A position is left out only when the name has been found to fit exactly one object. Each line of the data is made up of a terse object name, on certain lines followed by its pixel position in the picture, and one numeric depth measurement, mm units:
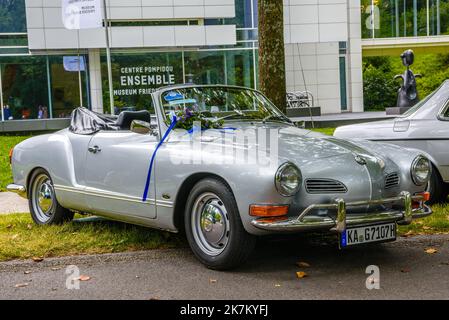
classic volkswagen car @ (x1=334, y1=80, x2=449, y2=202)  7387
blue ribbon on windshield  5766
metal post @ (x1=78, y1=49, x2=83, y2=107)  26344
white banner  12406
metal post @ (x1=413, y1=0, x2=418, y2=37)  34219
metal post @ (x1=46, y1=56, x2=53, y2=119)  25828
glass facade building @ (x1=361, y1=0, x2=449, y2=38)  33906
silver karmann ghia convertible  4930
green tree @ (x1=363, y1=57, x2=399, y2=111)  38156
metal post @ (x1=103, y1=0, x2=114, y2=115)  11923
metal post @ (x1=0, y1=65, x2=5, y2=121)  25219
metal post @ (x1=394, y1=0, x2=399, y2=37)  34125
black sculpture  19938
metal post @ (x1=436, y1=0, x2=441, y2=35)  34594
